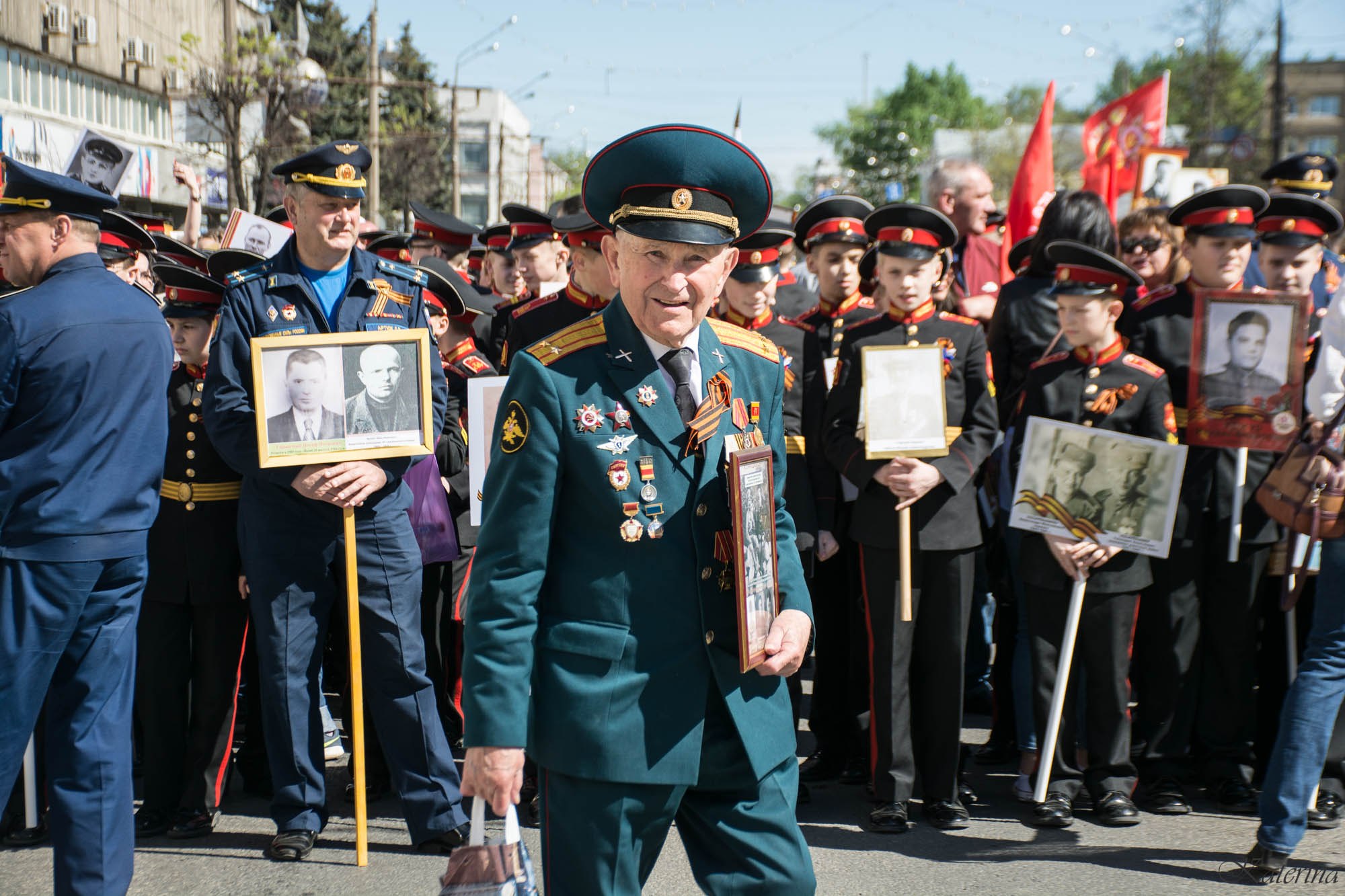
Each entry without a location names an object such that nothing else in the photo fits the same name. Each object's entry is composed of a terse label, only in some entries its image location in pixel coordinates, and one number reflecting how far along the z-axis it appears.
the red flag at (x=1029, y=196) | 9.09
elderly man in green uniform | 2.75
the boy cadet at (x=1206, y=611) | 5.64
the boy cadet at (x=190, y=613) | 5.36
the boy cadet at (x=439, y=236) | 9.41
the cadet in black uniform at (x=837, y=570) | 6.06
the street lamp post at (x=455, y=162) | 41.06
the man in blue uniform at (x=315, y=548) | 4.93
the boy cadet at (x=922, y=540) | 5.37
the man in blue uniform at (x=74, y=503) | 4.14
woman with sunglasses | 7.05
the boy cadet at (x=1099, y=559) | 5.41
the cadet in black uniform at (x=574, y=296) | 5.79
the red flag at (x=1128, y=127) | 11.27
